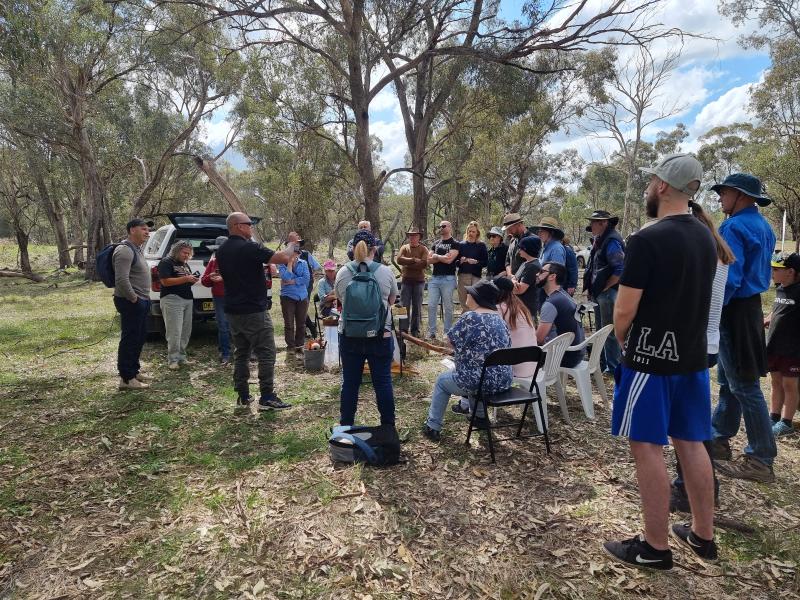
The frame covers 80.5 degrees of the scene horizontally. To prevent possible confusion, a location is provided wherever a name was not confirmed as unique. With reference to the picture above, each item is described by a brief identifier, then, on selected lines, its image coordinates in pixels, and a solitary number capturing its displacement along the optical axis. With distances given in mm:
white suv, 6922
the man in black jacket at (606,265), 5121
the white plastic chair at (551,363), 4020
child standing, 3938
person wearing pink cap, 6425
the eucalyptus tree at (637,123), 27719
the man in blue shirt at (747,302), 3074
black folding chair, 3408
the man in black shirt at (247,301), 4426
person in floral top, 3582
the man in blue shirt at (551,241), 5730
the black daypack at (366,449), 3525
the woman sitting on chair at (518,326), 4027
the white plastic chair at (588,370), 4418
